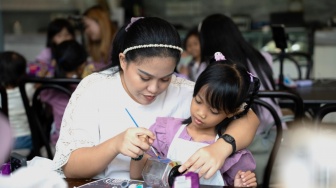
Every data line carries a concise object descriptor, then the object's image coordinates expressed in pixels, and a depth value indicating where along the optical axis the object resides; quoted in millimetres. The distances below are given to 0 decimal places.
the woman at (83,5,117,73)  4176
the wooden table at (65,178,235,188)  1394
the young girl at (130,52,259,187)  1599
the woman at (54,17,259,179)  1583
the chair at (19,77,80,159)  2613
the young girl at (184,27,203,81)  4129
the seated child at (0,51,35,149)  3148
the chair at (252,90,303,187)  2256
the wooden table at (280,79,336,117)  2891
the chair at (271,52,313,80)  4250
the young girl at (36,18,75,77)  4426
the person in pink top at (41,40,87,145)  3072
